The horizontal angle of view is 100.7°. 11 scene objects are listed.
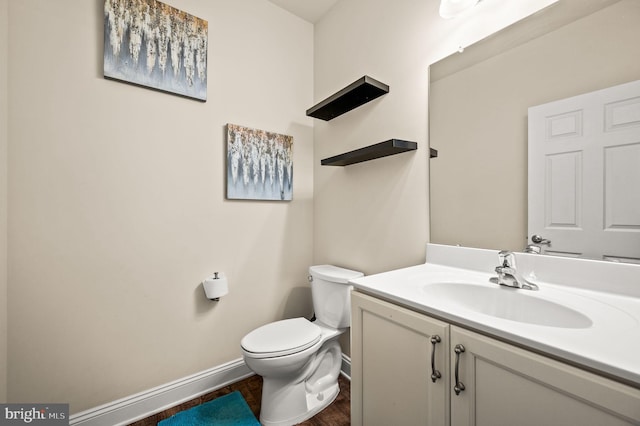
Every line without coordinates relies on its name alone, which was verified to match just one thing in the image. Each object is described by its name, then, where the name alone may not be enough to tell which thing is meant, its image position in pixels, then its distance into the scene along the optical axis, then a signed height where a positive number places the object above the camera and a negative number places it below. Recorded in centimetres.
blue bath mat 140 -111
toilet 132 -73
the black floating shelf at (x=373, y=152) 133 +34
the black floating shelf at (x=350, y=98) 150 +72
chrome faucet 95 -22
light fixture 114 +91
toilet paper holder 160 -46
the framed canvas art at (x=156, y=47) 136 +91
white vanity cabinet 53 -43
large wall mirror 89 +48
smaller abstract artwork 174 +33
